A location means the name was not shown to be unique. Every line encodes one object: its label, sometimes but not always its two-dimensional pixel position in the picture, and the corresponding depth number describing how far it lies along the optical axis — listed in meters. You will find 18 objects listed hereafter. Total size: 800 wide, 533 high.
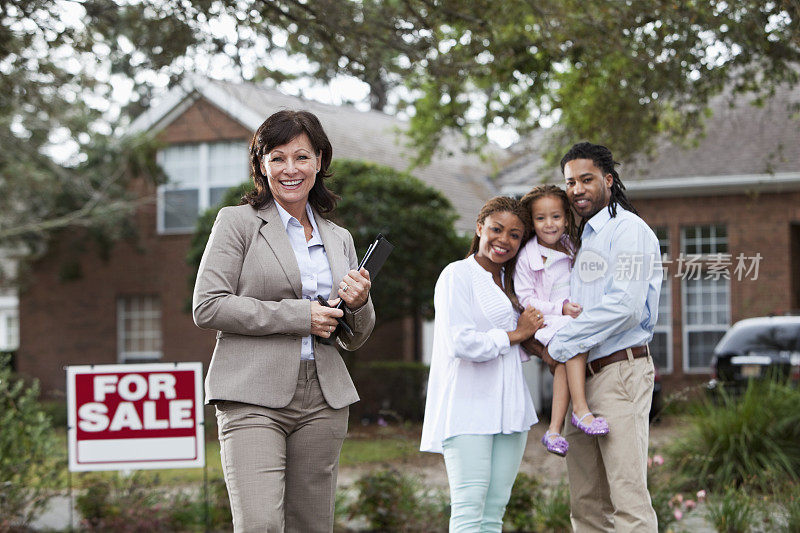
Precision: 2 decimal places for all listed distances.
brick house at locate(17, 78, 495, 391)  21.09
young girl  4.51
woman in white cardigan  4.47
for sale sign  6.77
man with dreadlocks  4.34
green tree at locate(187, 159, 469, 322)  15.86
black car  13.14
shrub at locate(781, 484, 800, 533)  6.26
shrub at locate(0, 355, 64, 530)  7.22
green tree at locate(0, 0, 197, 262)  17.12
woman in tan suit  3.60
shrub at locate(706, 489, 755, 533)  6.72
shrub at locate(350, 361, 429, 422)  17.67
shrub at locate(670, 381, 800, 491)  8.11
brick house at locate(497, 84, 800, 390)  18.44
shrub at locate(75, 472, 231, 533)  7.52
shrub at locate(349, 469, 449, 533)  7.34
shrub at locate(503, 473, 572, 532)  7.11
